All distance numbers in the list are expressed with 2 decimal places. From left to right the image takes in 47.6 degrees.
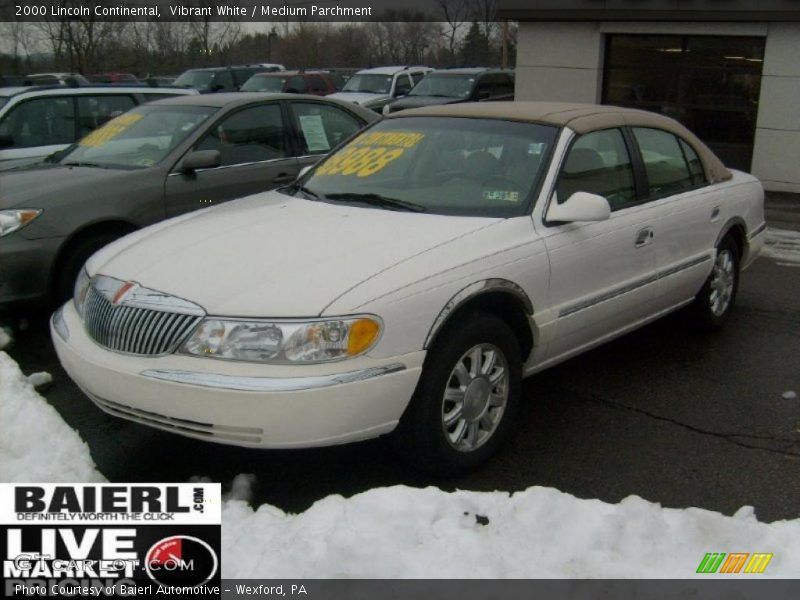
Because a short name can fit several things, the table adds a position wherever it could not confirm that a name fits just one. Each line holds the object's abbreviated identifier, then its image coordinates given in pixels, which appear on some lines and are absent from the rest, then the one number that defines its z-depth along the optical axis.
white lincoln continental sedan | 3.50
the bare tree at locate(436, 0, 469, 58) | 37.31
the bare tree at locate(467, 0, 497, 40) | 36.44
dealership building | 12.66
